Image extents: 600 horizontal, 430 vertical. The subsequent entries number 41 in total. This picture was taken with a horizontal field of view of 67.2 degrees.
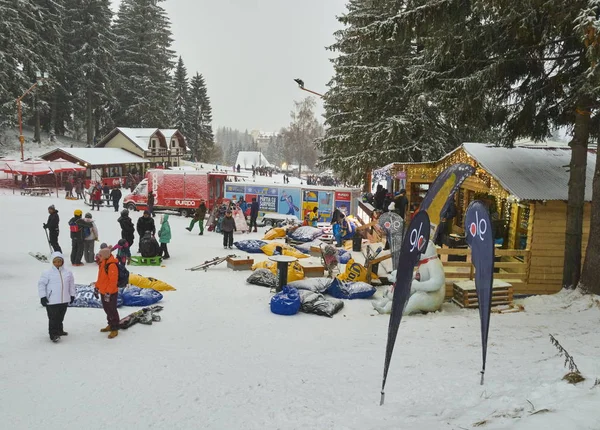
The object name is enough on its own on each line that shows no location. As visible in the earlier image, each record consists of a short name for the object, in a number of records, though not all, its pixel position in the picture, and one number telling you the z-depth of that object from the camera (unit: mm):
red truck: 26000
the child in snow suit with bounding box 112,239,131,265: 11805
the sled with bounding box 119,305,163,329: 8141
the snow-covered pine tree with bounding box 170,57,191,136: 66250
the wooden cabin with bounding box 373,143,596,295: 10742
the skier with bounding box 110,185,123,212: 24578
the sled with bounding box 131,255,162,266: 13602
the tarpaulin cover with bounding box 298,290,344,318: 9336
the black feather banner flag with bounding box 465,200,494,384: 5023
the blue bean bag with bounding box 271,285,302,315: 9305
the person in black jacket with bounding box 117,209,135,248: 13532
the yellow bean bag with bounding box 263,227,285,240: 18875
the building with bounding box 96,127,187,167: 48438
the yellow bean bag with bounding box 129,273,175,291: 10539
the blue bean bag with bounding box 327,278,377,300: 10766
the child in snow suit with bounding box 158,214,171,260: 14477
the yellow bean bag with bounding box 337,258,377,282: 11758
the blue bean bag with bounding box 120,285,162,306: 9492
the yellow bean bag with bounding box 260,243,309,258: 14498
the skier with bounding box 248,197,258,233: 21078
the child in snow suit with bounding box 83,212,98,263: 13039
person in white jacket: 7312
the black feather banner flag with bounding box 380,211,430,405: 4766
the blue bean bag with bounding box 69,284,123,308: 9242
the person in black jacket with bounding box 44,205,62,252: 13422
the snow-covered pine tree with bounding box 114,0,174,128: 55875
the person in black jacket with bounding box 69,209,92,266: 12891
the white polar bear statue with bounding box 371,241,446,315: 9242
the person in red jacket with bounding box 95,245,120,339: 7777
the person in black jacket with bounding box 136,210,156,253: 14148
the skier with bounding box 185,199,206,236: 19719
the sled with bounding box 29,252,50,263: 13359
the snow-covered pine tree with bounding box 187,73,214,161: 69331
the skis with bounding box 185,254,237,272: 13320
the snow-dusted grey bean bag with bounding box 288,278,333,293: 10609
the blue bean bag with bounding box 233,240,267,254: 16516
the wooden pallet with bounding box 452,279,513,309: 9617
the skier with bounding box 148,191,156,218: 24438
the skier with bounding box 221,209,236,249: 16625
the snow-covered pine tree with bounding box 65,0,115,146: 49250
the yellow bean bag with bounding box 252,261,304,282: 11664
